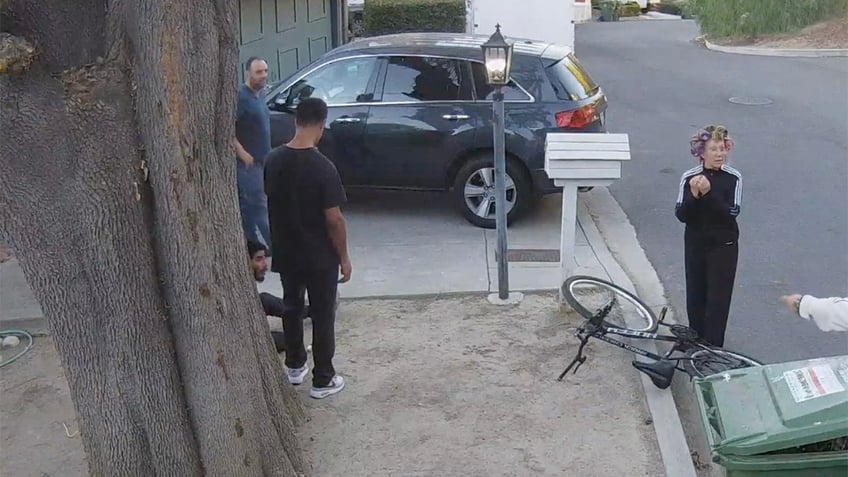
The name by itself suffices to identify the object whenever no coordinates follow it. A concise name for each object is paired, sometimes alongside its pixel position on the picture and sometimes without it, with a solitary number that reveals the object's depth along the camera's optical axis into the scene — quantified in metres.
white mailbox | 6.12
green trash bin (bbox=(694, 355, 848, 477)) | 3.44
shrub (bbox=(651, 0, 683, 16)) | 42.34
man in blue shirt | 7.21
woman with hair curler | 5.35
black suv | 8.45
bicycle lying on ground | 5.28
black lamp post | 6.28
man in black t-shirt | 4.93
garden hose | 6.44
